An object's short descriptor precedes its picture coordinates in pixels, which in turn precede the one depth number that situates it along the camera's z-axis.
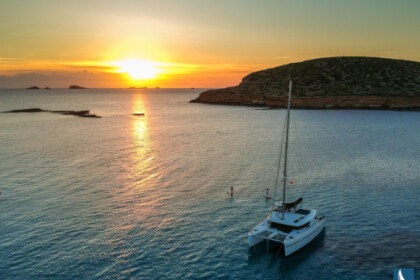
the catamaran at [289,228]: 32.28
